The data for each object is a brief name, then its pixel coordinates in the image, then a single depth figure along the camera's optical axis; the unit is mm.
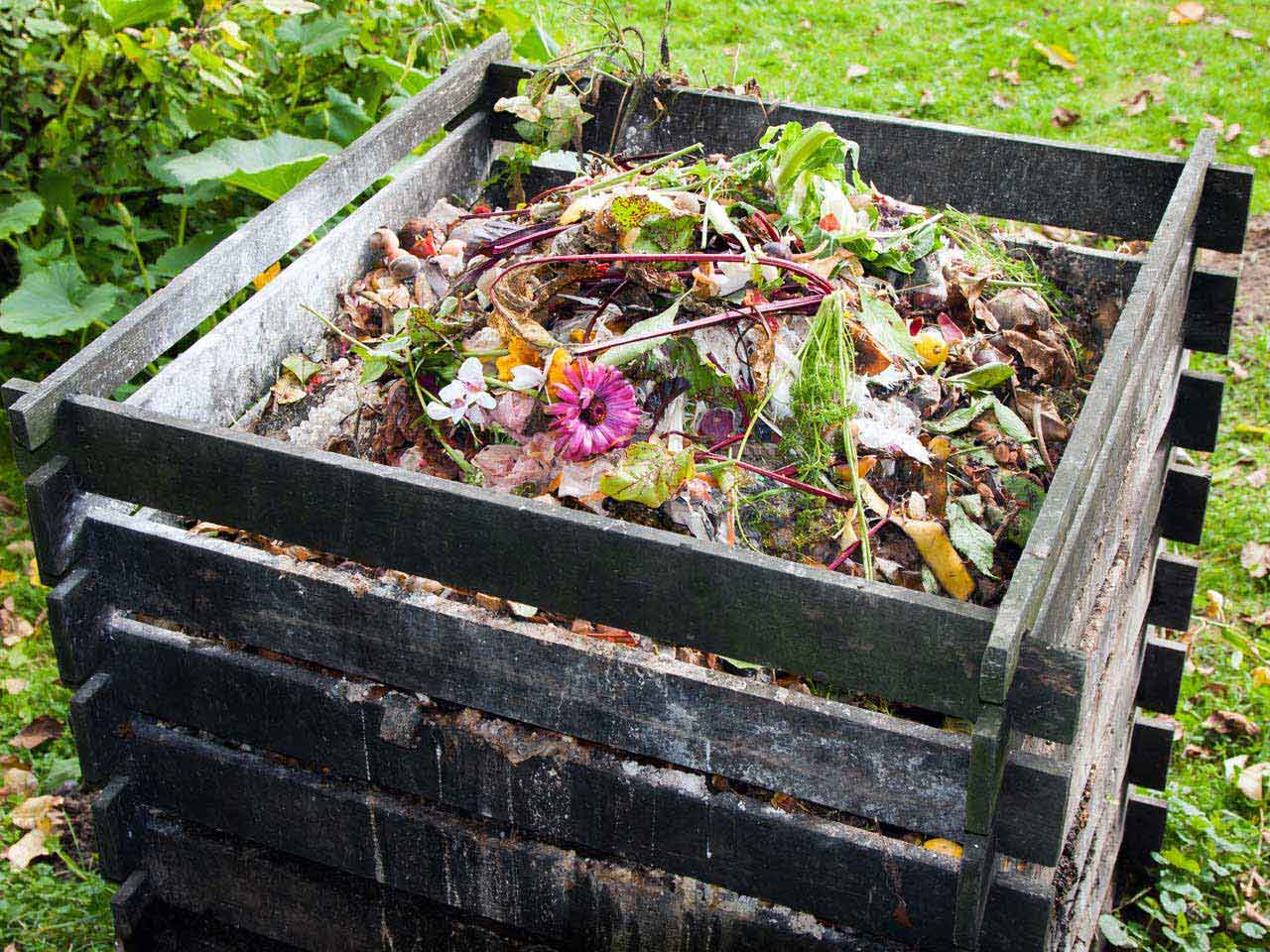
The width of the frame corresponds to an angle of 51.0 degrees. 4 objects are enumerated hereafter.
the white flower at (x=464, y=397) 2248
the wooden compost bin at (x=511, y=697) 1714
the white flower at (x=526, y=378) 2201
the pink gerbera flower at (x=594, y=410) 2092
